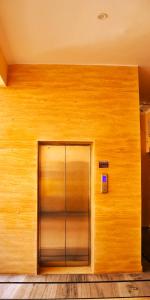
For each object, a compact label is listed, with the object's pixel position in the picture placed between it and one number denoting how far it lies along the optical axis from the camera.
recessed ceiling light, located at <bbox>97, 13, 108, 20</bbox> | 2.76
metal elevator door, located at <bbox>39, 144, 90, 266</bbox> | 4.00
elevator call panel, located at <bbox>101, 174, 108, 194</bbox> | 3.88
